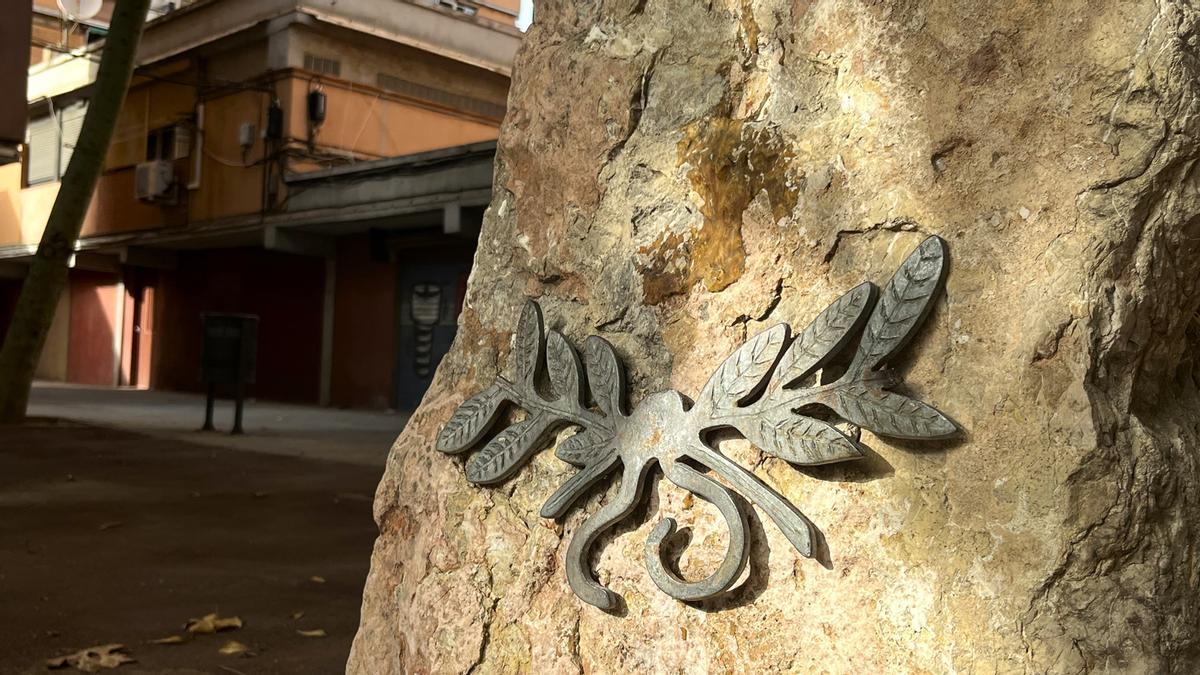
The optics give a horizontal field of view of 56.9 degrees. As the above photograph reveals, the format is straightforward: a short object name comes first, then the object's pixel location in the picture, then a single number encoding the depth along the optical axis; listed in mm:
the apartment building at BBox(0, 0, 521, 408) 12250
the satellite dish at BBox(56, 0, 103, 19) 13055
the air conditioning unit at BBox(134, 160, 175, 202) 14391
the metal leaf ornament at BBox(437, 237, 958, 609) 1456
